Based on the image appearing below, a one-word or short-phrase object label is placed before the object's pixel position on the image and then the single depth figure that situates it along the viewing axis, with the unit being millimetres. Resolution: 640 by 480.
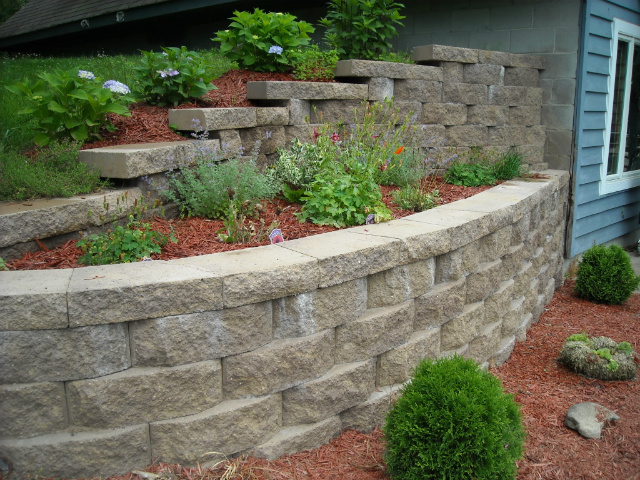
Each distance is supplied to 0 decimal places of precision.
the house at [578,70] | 6371
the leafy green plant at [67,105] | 3928
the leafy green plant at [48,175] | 3367
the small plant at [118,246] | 2990
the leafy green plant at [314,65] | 5113
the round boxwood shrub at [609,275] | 6082
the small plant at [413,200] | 4367
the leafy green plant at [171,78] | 4539
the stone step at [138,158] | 3600
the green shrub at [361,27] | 5551
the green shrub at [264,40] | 5016
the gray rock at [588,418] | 3572
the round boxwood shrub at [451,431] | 2625
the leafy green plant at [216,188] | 3770
